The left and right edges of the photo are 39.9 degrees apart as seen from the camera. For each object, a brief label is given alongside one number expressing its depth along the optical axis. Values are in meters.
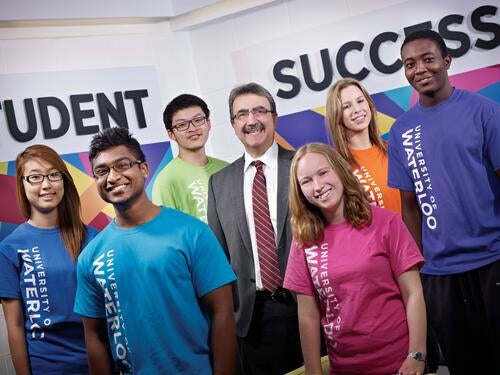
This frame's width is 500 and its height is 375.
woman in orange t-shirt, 3.48
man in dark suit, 3.13
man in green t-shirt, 3.81
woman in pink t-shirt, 2.29
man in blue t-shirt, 2.34
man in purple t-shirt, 2.87
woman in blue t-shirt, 2.97
